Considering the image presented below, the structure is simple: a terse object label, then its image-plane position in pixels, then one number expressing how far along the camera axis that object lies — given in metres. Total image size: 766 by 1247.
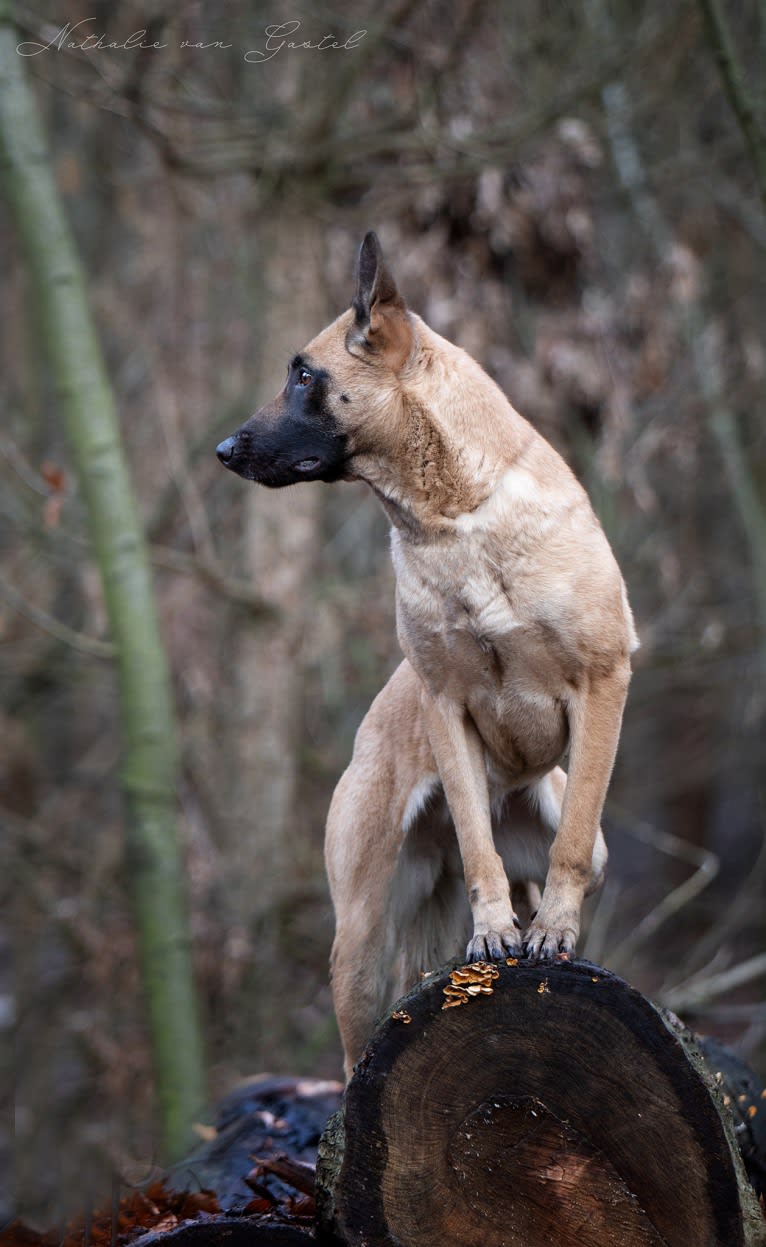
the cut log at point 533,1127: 6.70
